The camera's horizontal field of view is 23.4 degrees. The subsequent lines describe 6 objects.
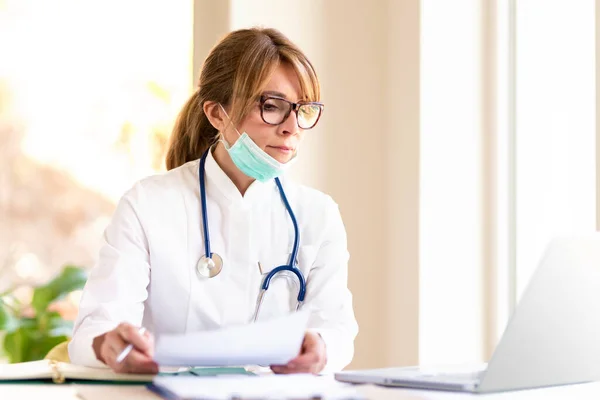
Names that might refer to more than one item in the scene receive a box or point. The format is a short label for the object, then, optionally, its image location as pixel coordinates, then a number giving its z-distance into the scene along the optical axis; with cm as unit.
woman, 230
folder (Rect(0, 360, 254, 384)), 190
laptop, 183
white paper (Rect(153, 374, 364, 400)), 178
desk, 182
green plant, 289
